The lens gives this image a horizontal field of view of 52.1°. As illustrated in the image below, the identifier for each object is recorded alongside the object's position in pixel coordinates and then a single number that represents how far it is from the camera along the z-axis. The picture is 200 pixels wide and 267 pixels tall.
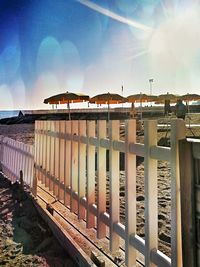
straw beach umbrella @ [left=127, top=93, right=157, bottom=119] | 16.27
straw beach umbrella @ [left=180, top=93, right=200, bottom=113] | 18.39
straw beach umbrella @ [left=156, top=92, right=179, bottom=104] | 16.11
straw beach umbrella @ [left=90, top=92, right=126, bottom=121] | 13.61
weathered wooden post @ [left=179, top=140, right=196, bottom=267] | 1.22
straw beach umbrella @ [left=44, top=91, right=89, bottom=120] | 12.43
